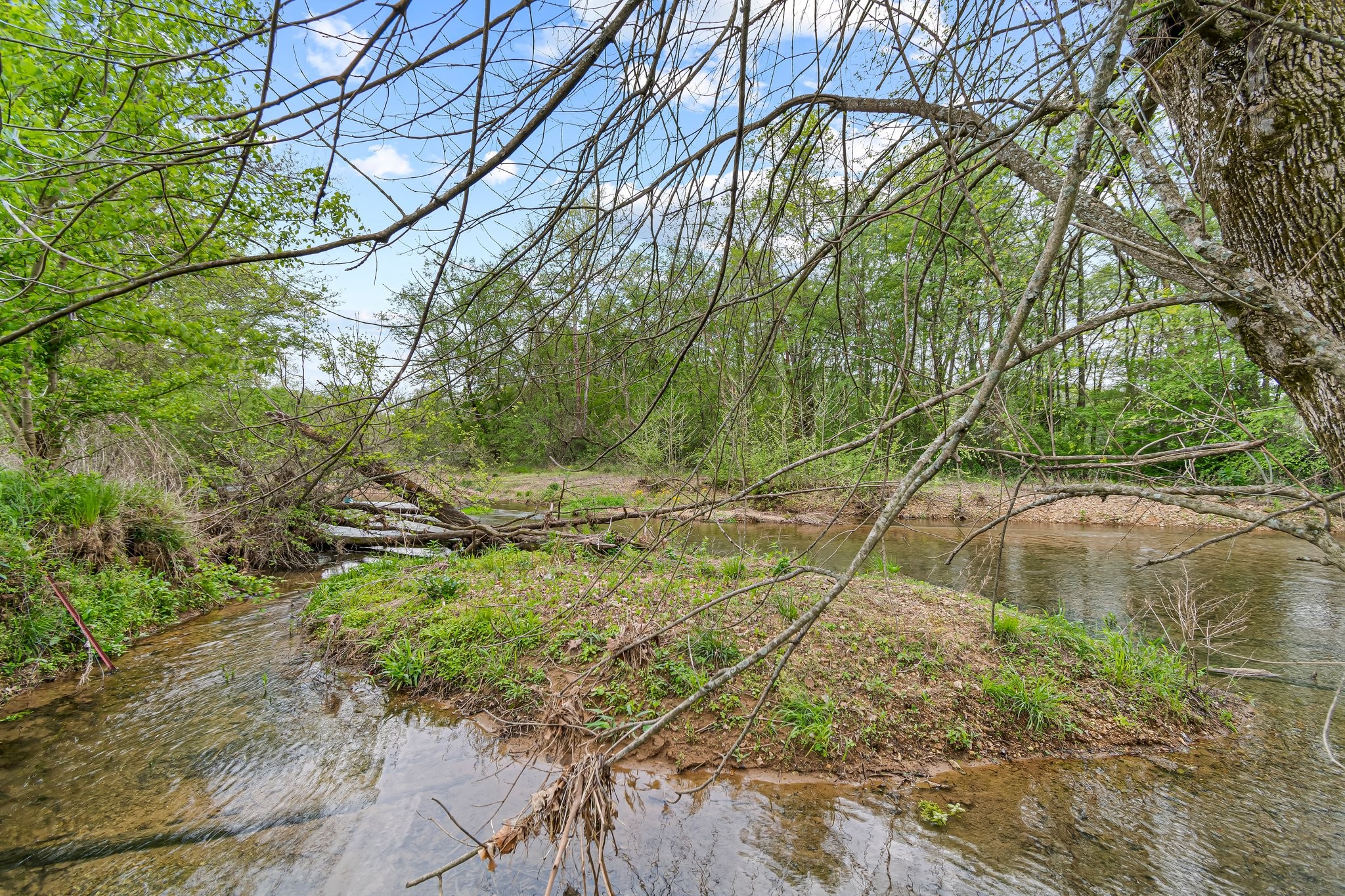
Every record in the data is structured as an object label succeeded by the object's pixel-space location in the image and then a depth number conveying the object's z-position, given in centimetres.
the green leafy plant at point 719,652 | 432
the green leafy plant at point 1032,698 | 414
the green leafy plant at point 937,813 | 331
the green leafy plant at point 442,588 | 588
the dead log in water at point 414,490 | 771
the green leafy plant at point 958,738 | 396
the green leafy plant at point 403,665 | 476
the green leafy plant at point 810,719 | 388
